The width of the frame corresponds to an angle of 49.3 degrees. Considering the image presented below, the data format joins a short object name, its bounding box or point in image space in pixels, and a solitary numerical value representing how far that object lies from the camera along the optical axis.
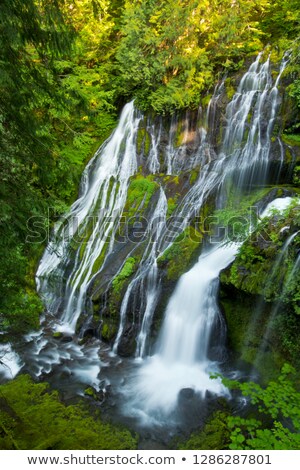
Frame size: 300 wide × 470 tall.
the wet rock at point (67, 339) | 8.41
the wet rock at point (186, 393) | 6.33
